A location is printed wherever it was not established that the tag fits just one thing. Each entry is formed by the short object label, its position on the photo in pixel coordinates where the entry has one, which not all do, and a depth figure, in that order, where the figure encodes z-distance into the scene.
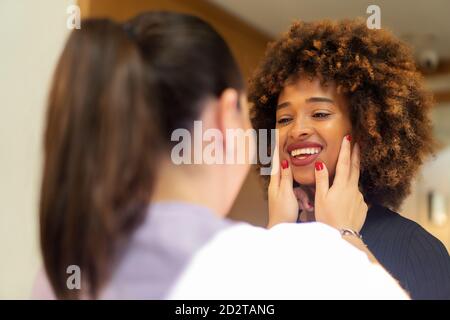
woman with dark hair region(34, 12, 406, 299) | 0.85
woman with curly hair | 1.00
